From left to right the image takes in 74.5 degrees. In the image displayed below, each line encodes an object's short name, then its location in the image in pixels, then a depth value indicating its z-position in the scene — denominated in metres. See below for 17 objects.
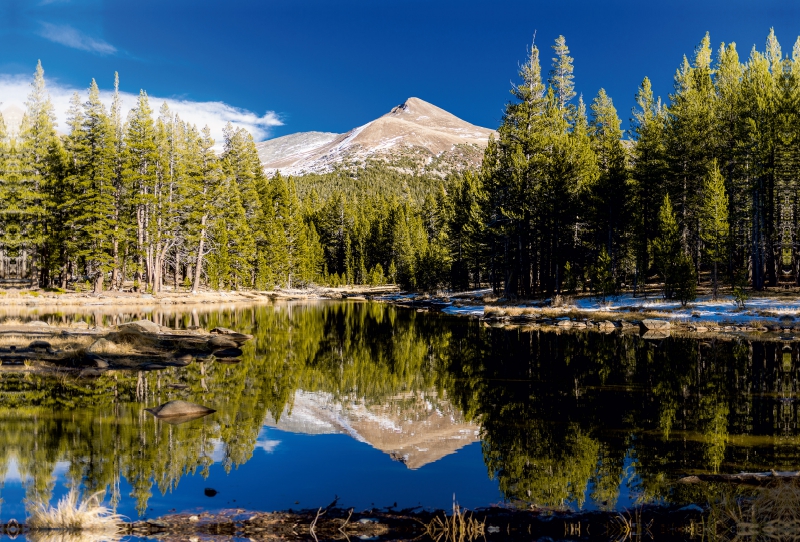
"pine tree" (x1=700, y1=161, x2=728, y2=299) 37.78
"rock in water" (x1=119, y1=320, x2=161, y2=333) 23.06
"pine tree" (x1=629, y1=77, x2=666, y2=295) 47.00
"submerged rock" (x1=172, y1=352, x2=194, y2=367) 20.56
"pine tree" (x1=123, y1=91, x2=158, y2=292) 51.50
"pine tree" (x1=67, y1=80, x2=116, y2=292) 48.72
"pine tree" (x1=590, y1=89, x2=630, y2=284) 47.88
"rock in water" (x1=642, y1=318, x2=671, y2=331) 32.19
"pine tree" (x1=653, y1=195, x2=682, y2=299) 38.44
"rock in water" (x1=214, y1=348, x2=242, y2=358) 22.70
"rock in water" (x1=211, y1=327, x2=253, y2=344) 26.91
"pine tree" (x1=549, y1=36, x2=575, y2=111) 61.69
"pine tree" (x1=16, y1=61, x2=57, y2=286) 49.16
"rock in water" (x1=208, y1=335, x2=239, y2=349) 24.50
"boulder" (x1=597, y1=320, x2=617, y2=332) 34.22
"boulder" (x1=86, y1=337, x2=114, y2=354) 20.18
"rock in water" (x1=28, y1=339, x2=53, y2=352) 20.83
